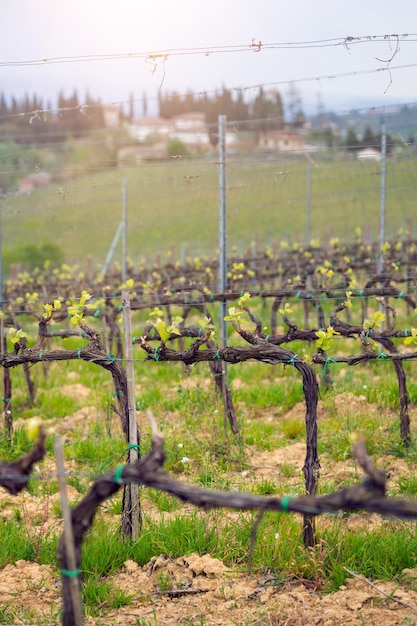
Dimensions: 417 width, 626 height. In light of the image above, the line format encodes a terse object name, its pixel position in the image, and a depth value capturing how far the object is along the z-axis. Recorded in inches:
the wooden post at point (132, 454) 193.6
